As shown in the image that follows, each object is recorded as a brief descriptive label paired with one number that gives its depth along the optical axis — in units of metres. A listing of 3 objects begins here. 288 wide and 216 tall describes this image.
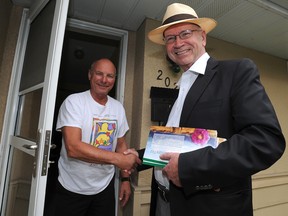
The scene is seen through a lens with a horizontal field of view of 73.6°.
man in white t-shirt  1.24
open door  0.99
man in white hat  0.64
